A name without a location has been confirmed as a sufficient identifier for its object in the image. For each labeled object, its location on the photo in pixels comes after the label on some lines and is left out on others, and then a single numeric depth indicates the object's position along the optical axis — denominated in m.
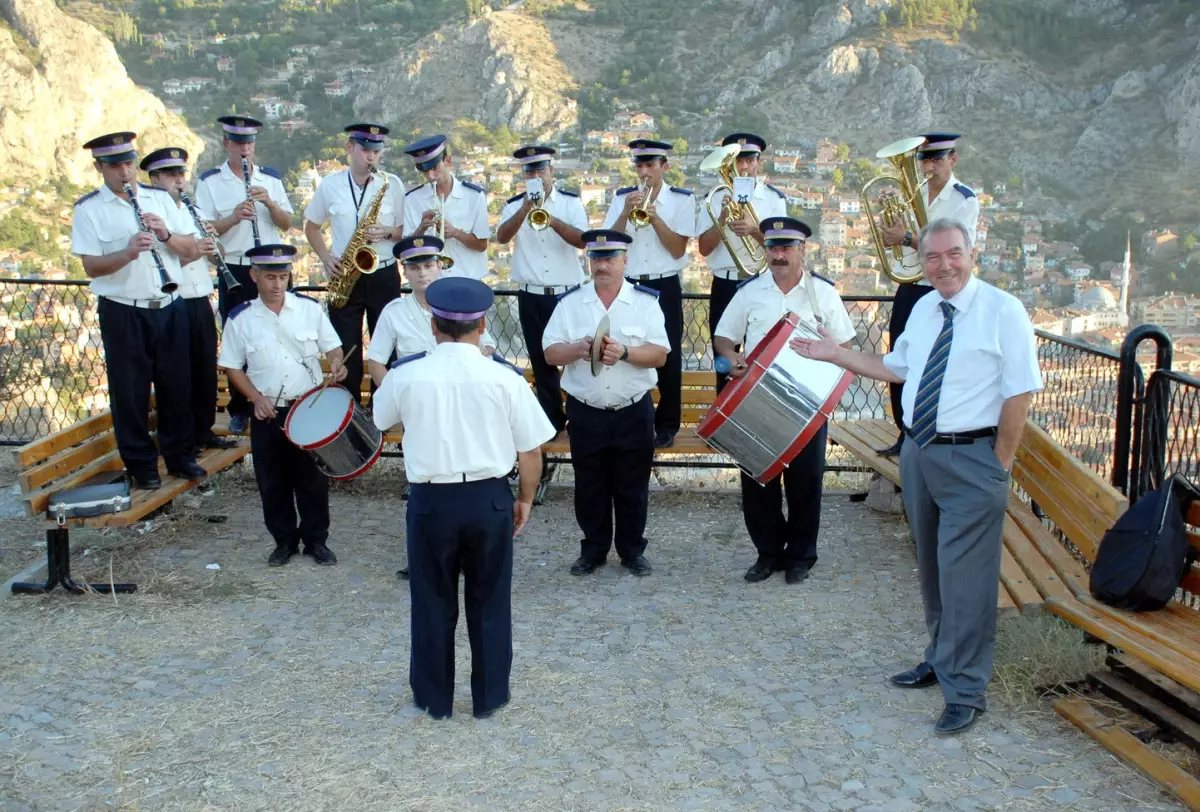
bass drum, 5.25
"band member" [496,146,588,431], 7.20
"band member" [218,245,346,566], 6.28
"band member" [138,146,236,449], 7.07
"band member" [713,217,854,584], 5.80
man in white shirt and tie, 4.17
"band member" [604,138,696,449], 7.05
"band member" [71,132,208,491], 6.34
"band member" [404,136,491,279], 7.41
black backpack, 4.20
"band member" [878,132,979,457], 6.39
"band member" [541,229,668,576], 5.92
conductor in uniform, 4.23
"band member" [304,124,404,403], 7.55
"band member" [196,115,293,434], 7.53
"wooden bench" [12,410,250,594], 5.93
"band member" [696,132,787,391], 6.81
